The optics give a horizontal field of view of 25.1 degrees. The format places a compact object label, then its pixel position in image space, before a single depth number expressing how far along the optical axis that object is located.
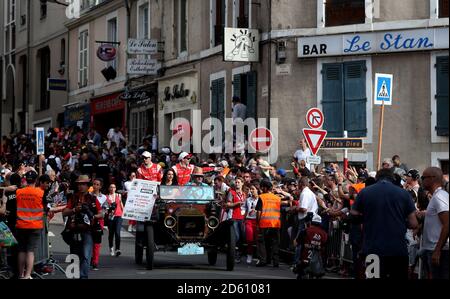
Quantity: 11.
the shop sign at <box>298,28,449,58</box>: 27.06
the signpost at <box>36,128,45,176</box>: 29.48
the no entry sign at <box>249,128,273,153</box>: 28.91
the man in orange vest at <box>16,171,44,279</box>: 16.06
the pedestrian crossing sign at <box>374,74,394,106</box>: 20.19
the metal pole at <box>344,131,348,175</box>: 22.32
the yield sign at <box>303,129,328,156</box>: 22.95
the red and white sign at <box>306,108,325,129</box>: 23.44
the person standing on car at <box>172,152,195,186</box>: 23.30
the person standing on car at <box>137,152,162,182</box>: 23.94
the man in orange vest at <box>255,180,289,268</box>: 20.23
